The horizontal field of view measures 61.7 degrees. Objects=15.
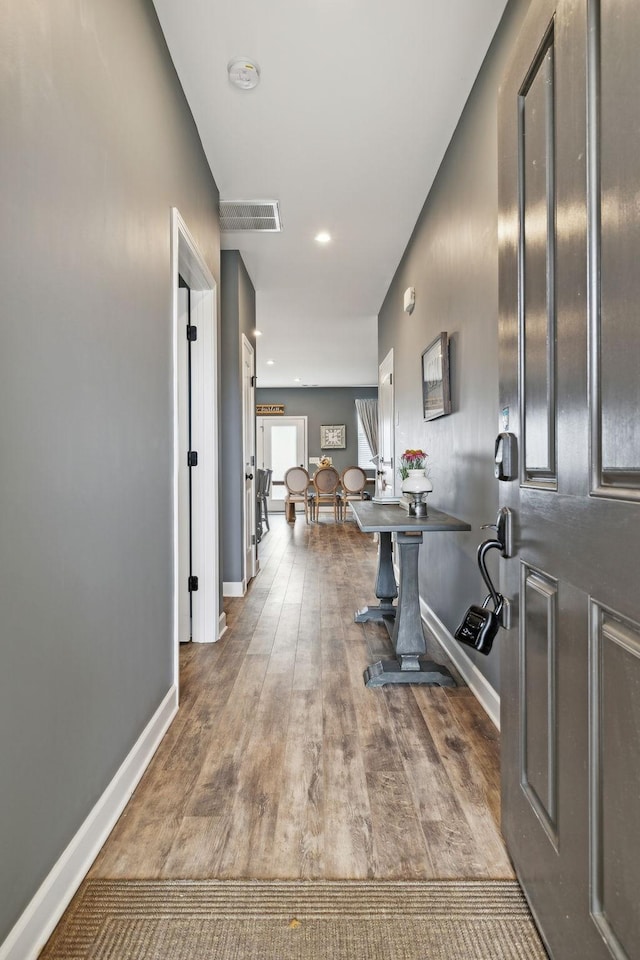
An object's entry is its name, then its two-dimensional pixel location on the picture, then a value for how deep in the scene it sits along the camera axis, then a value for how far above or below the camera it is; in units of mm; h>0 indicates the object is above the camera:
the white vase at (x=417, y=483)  2789 -59
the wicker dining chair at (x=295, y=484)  9398 -199
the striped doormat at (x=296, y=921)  1132 -1006
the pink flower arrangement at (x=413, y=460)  2920 +64
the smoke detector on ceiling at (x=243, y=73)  2262 +1731
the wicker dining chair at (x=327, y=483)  9422 -195
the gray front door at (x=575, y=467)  784 +7
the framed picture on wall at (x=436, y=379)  2916 +549
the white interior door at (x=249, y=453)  4535 +178
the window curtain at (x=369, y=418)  11406 +1156
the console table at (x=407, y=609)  2471 -688
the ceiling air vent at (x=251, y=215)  3457 +1724
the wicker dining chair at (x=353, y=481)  9391 -153
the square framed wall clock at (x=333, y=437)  11688 +775
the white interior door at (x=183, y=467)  3105 +36
